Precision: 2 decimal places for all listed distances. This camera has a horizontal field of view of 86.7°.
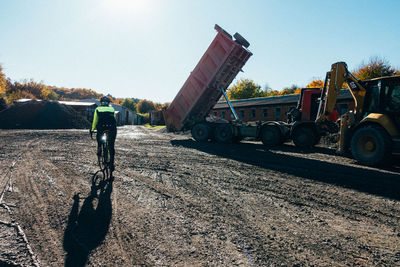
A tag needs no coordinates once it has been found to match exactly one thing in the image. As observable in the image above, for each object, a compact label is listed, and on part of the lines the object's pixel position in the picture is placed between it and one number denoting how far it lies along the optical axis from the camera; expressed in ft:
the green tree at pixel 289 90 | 192.63
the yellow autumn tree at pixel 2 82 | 114.32
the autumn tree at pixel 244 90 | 192.83
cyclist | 17.02
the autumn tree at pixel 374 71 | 97.35
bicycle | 17.05
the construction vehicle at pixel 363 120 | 20.71
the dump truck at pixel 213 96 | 36.17
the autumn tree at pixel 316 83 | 141.81
